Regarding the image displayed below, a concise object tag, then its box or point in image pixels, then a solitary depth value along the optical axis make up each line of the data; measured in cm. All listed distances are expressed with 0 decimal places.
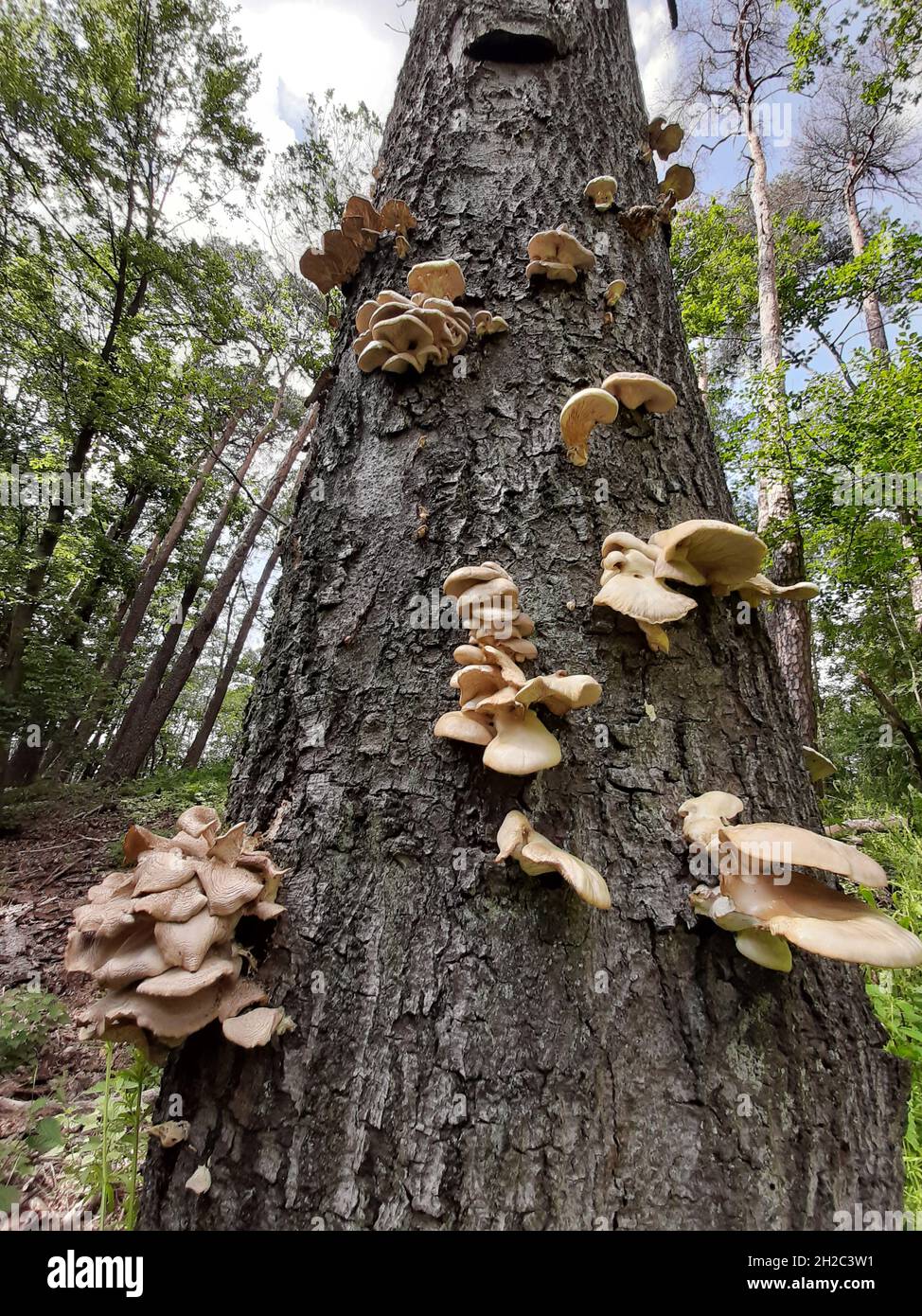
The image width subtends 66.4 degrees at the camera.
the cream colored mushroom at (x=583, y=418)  66
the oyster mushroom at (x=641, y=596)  59
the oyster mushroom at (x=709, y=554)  60
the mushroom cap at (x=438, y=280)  79
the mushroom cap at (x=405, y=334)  73
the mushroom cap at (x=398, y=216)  87
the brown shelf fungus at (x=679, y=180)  113
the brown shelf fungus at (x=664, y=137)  106
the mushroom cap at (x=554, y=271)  79
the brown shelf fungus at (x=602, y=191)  86
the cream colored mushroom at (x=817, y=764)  77
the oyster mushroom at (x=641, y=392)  70
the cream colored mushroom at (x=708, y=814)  52
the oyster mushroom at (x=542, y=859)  47
